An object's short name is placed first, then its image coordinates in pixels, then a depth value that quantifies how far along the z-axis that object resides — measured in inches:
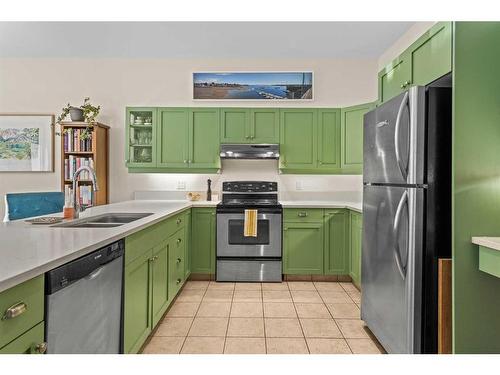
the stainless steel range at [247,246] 143.7
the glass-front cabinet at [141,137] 155.7
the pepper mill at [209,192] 161.3
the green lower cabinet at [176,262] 107.7
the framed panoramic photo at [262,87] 165.3
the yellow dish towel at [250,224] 141.3
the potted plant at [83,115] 152.2
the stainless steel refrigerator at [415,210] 66.9
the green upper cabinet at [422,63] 66.7
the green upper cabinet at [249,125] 155.8
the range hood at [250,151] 152.8
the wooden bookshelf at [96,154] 152.4
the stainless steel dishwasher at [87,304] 43.2
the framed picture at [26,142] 165.3
